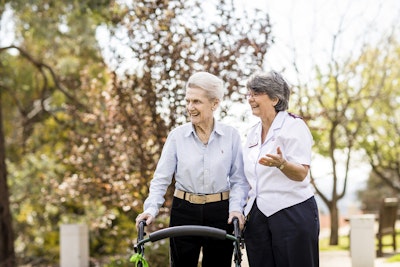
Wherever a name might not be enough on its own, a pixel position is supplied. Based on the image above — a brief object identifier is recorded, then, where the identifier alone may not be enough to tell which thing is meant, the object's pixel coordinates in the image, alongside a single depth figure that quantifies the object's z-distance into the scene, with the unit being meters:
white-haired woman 4.65
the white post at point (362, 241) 10.91
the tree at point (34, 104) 16.59
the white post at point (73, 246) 13.55
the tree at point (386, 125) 20.45
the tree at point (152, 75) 10.07
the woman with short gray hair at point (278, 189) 4.41
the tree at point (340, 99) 16.59
